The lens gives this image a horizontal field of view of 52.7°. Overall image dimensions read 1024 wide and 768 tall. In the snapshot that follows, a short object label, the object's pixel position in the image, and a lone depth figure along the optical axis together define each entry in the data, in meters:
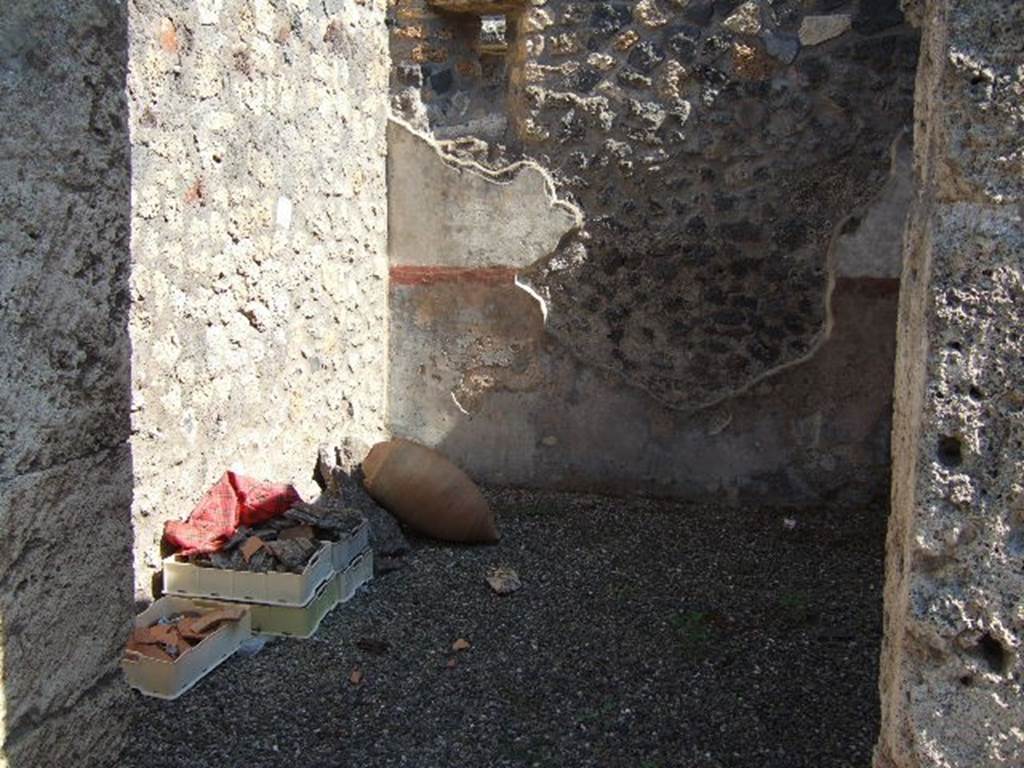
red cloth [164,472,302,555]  3.46
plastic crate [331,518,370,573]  3.69
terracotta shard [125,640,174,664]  2.96
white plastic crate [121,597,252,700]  2.94
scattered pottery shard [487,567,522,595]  3.88
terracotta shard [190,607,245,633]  3.17
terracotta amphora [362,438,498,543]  4.34
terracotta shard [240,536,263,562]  3.46
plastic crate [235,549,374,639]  3.39
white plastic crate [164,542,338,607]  3.37
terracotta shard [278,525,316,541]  3.65
